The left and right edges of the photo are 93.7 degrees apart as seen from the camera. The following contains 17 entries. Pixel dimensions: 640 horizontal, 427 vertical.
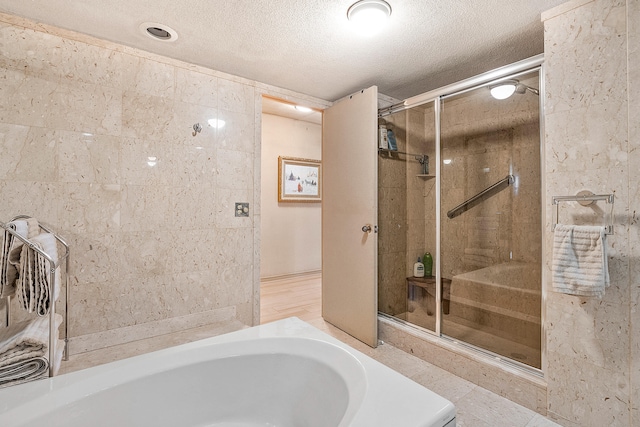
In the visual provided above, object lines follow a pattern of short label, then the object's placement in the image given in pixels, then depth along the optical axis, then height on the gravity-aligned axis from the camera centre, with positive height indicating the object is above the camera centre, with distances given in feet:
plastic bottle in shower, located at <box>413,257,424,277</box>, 9.00 -1.63
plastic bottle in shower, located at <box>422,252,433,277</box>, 8.71 -1.42
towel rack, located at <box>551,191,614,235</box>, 4.53 +0.26
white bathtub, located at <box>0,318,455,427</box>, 3.03 -2.03
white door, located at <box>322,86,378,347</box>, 7.98 +0.00
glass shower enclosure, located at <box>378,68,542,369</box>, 7.27 -0.07
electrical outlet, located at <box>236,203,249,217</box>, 8.18 +0.17
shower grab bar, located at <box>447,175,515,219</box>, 7.82 +0.58
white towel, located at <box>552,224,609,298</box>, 4.35 -0.68
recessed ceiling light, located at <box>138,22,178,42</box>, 5.85 +3.73
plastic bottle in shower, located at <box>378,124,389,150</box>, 8.65 +2.25
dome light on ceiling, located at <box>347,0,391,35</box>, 5.06 +3.55
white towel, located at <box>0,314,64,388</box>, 3.49 -1.68
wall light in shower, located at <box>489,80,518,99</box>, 6.42 +2.85
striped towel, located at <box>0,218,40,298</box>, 3.87 -0.55
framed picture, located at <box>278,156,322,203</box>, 14.74 +1.81
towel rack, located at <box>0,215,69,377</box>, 3.58 -1.13
